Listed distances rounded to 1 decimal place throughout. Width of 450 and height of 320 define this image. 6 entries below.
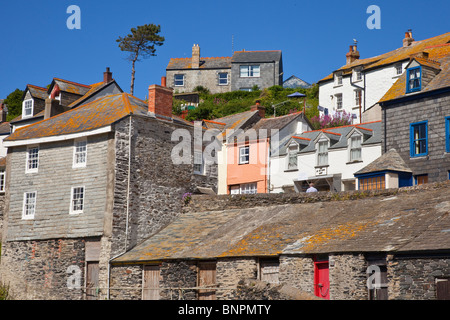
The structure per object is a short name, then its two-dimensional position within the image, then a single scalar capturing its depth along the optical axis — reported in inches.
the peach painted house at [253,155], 1779.0
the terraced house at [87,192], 1316.4
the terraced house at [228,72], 3147.1
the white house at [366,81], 2161.8
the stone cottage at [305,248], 919.7
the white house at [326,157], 1616.6
